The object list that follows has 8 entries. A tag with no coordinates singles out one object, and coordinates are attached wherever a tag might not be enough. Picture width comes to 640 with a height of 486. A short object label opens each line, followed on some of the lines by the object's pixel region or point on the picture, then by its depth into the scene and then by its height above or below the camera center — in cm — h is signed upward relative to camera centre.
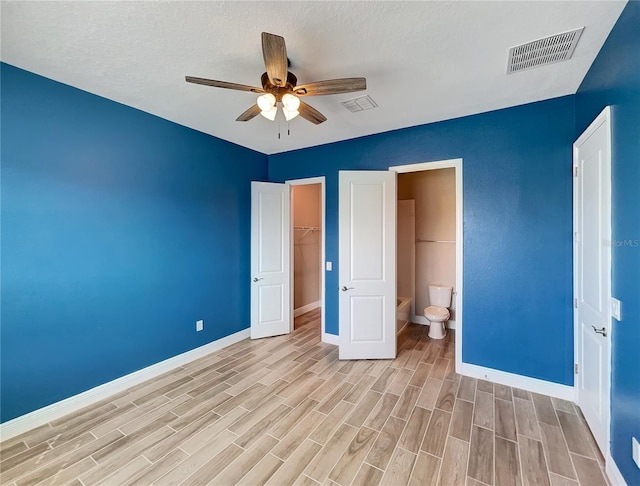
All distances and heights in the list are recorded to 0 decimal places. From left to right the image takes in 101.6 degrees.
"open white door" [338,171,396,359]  320 -27
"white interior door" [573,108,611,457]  172 -22
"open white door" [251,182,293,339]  388 -26
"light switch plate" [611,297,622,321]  154 -40
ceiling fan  161 +107
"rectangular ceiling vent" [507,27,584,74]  170 +134
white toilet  377 -101
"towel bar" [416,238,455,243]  427 +2
